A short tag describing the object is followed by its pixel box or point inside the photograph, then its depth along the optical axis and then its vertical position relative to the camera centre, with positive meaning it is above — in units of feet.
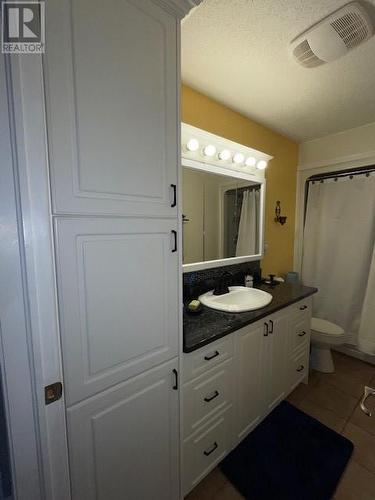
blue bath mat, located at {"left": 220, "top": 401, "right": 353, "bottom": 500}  3.95 -4.71
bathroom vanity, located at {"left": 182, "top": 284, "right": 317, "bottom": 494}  3.65 -2.89
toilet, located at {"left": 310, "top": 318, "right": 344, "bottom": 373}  6.71 -3.55
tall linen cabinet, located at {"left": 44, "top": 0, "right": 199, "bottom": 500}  2.06 -0.03
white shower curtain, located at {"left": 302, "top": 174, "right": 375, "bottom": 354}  7.27 -0.95
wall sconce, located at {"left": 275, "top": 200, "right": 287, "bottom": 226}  7.87 +0.40
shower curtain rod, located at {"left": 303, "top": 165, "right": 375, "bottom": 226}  7.21 +1.86
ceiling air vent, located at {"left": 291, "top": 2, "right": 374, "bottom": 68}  3.25 +3.11
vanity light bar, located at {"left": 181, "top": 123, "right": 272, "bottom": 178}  5.17 +2.01
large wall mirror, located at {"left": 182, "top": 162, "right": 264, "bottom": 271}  5.49 +0.26
